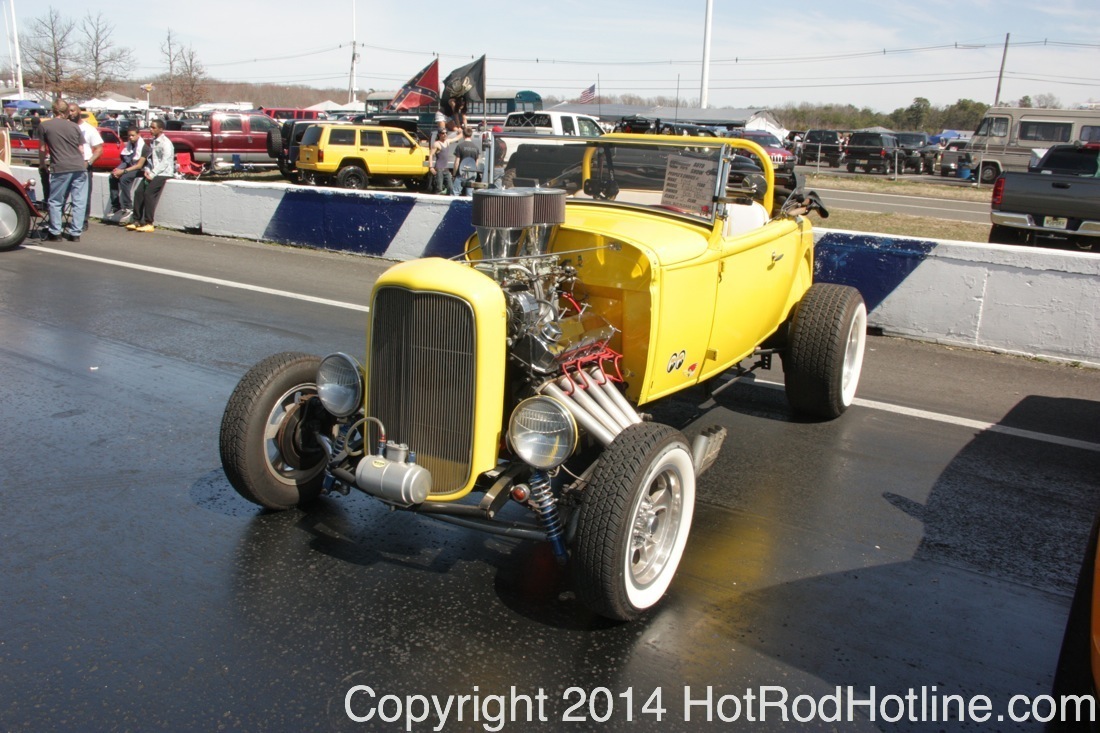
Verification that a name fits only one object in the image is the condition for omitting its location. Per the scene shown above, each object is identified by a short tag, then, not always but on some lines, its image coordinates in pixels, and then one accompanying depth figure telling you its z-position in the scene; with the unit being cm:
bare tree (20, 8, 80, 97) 5238
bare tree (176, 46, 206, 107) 6494
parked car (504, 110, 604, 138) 2545
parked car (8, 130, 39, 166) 3247
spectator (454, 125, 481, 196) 1545
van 3034
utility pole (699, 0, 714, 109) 3406
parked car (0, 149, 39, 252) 1142
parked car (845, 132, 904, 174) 3506
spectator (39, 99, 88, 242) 1180
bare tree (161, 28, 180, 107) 6510
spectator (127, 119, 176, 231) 1354
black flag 1546
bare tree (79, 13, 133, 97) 5625
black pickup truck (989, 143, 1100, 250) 1131
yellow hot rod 346
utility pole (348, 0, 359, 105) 6116
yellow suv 2156
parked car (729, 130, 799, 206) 2786
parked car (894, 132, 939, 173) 3719
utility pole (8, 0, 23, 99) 5641
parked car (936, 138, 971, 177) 3385
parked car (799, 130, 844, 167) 3775
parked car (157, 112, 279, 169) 2644
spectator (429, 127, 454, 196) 1644
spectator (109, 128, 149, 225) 1367
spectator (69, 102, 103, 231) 1326
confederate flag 2348
